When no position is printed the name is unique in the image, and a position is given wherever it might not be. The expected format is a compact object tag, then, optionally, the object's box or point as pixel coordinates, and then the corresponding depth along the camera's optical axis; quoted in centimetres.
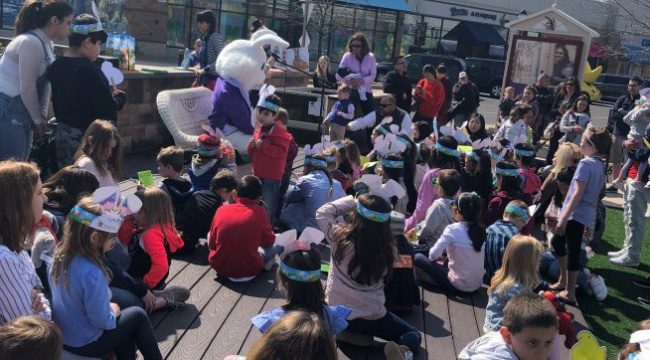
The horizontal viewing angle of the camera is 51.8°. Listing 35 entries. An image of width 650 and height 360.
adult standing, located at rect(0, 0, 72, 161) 515
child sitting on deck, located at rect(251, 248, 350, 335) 346
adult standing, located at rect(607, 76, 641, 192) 1088
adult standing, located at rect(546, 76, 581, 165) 1114
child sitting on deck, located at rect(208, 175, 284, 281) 496
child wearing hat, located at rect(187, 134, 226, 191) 634
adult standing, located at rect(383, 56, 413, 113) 1110
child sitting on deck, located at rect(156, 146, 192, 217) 550
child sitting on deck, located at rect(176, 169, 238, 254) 553
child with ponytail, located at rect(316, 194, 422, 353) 400
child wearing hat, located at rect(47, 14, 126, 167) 540
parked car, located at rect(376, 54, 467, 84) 2661
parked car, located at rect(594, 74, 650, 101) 3130
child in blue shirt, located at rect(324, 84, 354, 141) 964
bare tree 1927
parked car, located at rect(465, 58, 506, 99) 2861
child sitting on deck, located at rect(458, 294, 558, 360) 315
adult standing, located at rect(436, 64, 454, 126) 1224
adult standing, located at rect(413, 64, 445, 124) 1123
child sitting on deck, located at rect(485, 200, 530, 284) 536
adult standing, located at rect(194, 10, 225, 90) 888
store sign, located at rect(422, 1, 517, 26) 3534
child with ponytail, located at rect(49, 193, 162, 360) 320
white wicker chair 817
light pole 1506
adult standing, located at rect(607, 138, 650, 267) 664
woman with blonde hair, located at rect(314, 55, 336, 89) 1248
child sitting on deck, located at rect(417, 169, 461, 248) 572
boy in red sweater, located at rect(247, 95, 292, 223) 631
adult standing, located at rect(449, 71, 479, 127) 1196
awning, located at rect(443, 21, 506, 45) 3578
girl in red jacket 432
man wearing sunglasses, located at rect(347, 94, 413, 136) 898
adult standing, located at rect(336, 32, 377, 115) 1015
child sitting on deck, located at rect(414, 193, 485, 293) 512
